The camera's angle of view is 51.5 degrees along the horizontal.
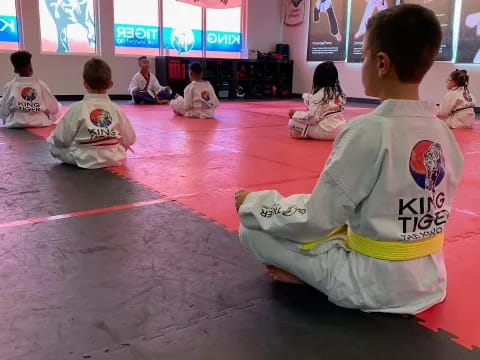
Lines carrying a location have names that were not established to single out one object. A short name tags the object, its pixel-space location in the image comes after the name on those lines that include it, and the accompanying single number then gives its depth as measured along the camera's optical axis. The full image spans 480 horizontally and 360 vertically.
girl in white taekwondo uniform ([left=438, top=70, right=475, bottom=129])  7.21
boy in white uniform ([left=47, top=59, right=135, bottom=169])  4.05
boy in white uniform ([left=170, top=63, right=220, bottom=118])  7.89
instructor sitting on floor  10.35
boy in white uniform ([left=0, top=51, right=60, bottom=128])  6.26
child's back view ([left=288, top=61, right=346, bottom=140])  5.71
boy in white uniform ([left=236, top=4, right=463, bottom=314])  1.56
